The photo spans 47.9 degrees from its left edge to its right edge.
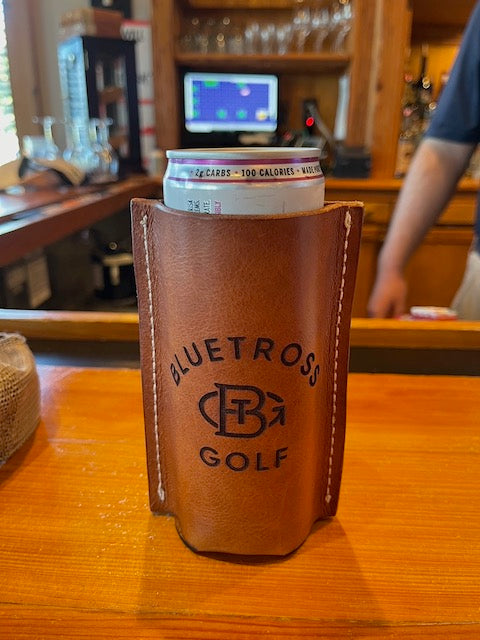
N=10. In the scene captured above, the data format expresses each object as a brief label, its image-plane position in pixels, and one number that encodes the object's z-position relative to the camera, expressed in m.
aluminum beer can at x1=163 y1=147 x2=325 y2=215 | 0.31
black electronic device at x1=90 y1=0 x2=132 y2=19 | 2.45
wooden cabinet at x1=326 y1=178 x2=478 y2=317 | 2.21
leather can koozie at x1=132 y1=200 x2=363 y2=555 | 0.32
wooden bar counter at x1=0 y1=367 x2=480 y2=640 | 0.33
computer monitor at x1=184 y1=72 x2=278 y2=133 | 2.41
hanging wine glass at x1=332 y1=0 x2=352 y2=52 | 2.28
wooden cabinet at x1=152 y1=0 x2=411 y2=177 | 2.18
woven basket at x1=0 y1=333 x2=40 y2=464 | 0.46
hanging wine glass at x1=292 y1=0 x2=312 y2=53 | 2.31
